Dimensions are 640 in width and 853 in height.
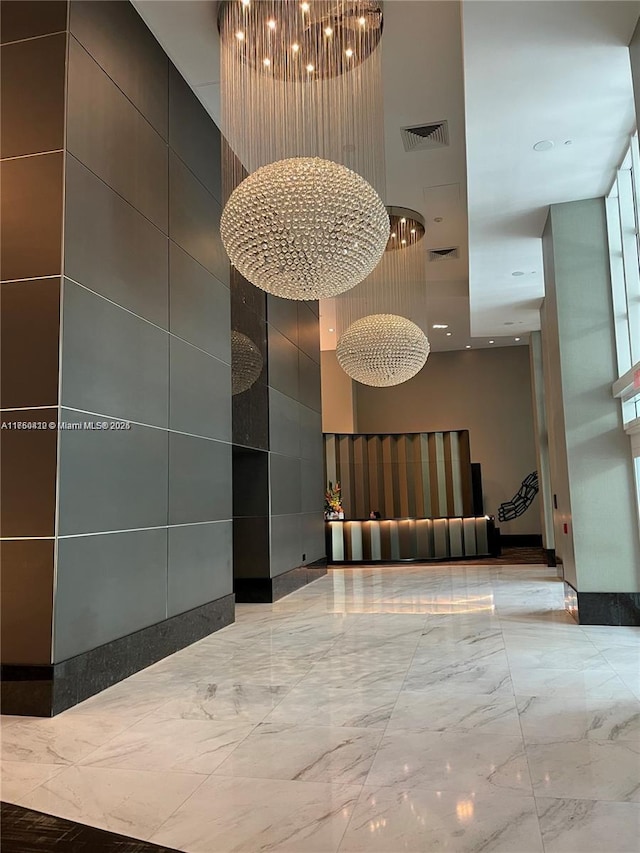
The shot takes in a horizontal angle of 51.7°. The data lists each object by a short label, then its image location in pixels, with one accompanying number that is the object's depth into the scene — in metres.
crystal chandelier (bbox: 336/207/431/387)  8.97
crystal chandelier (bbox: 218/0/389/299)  4.48
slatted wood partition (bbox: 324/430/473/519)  15.41
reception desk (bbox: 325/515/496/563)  14.48
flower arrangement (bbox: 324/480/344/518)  14.62
